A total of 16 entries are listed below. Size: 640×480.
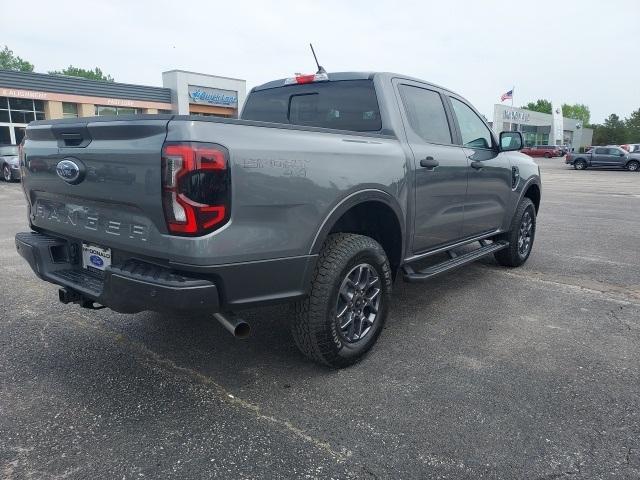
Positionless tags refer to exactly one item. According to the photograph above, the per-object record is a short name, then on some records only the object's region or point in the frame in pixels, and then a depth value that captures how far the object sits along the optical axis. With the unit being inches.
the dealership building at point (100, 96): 1107.9
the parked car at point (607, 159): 1179.9
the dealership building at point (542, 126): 2263.8
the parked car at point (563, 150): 2070.6
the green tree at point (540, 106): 5031.0
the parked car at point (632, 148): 1204.8
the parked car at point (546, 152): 1964.8
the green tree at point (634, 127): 3063.7
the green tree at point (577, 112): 5620.1
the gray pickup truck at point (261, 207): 90.3
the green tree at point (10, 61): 3063.5
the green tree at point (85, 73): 3567.9
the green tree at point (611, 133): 2952.8
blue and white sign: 1425.9
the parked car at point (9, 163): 716.7
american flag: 1726.1
